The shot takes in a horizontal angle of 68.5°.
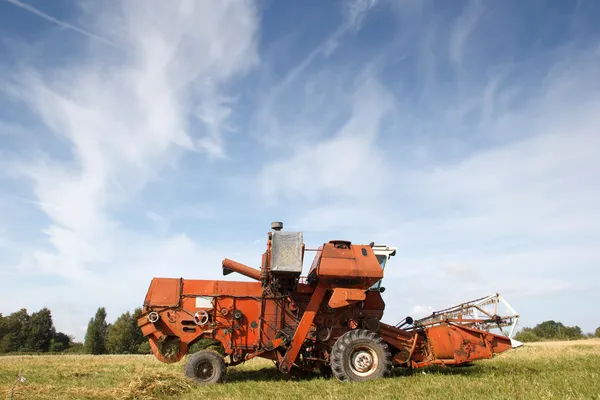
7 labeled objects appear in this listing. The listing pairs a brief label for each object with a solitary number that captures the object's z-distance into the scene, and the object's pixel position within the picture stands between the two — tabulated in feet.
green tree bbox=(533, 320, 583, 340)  189.24
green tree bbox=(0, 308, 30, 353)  208.54
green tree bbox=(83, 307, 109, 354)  204.30
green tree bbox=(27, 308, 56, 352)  214.48
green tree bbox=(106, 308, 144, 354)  191.01
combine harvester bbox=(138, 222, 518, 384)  37.40
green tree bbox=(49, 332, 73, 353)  214.07
